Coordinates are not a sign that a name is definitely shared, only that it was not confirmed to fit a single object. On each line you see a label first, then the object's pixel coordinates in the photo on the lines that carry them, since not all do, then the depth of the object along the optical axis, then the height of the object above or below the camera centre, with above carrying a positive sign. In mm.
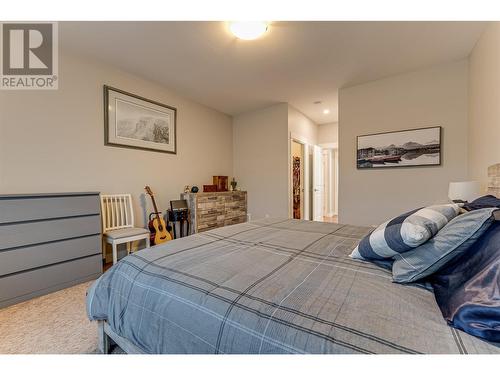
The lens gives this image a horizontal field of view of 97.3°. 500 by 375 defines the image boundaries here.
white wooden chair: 2533 -438
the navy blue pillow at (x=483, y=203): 1176 -102
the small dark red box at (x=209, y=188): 4079 -22
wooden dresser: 3601 -396
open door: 5273 +78
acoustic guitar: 3068 -587
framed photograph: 2818 +511
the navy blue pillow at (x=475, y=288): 609 -337
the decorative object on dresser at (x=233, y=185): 4573 +36
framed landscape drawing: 2852 +932
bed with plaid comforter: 623 -415
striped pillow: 906 -204
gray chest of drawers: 1857 -517
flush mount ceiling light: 2012 +1491
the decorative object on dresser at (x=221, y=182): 4336 +95
